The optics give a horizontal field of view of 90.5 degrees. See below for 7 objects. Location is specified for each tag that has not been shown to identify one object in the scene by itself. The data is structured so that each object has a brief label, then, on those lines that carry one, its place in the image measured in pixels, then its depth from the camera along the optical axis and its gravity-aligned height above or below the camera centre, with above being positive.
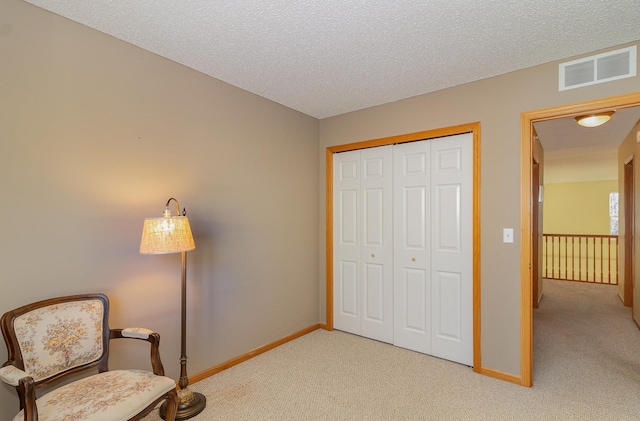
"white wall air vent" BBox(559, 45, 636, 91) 2.22 +1.07
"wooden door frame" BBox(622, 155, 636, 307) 4.44 -0.22
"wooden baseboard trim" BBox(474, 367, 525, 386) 2.58 -1.35
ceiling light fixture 3.00 +0.93
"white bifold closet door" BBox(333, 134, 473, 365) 2.96 -0.33
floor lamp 1.98 -0.22
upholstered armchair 1.44 -0.80
